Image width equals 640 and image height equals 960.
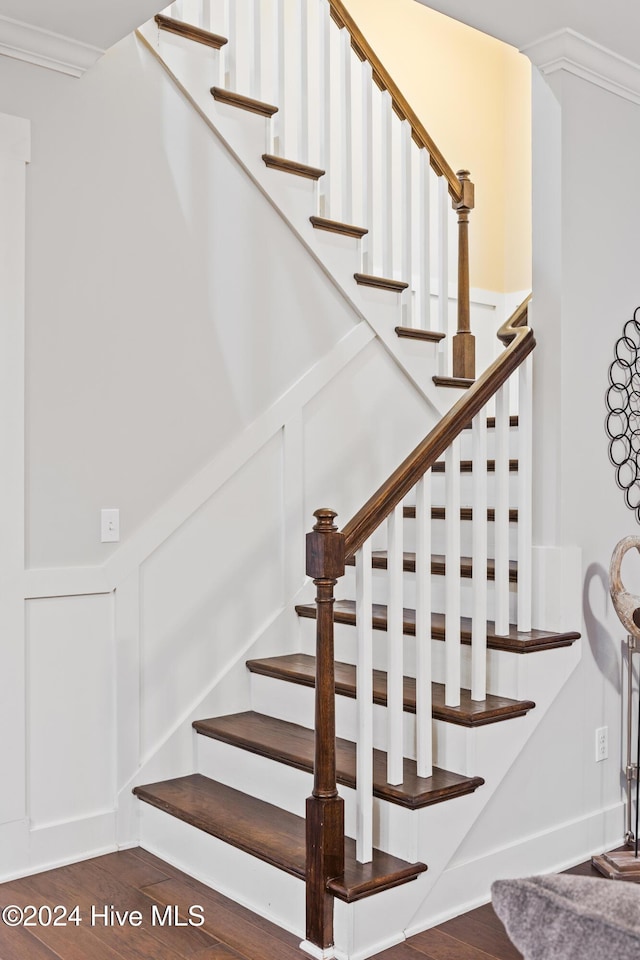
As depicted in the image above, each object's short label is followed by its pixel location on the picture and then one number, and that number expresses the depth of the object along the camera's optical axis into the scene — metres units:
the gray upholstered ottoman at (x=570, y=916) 0.79
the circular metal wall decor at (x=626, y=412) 3.14
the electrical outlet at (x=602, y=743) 3.05
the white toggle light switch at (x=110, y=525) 3.00
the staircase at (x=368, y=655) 2.35
